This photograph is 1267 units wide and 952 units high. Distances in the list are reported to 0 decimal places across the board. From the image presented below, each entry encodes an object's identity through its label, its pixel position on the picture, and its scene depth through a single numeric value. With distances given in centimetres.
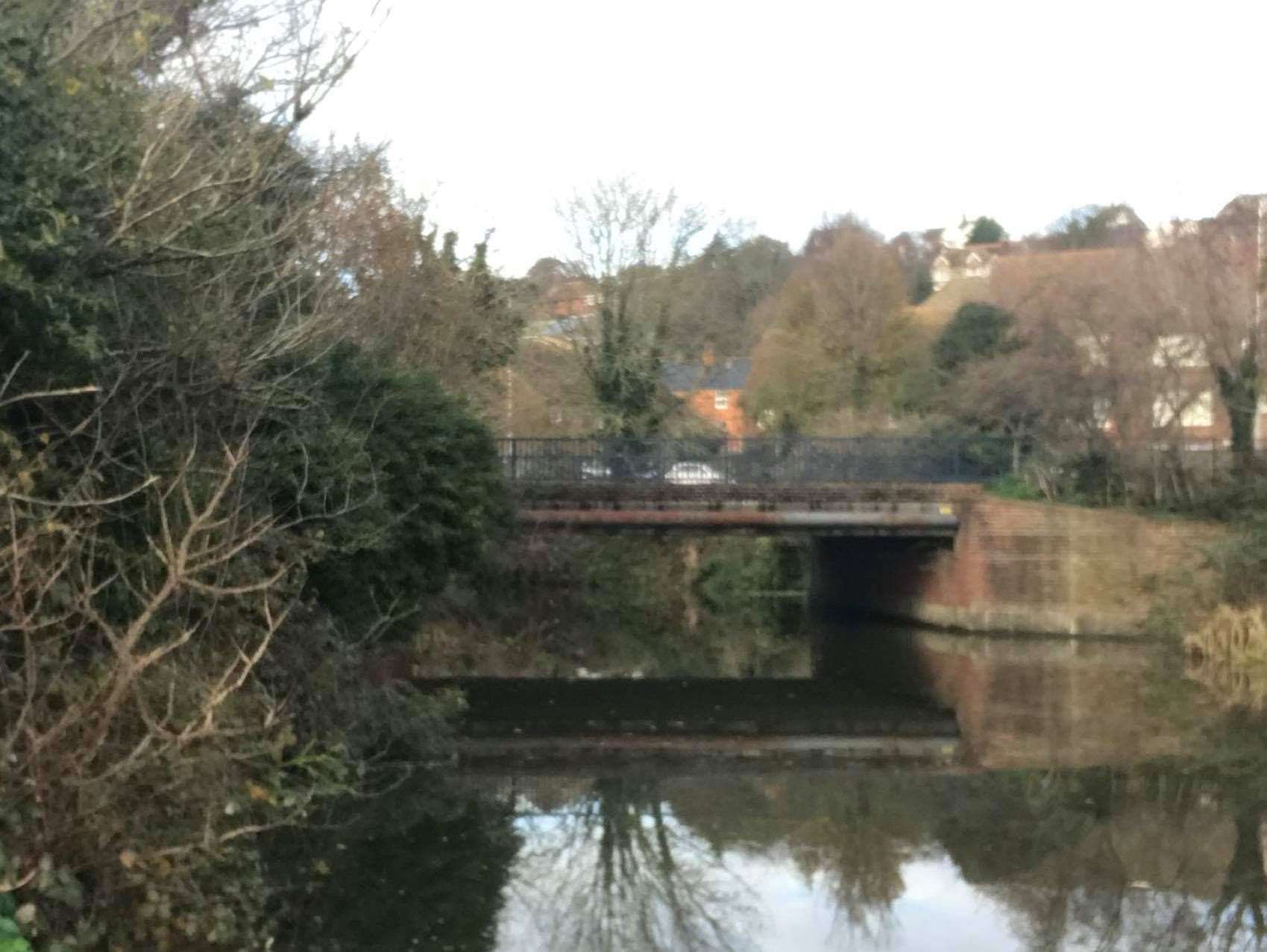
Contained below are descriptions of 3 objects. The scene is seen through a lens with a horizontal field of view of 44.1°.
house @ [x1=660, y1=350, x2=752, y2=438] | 4119
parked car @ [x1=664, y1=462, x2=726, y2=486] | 3159
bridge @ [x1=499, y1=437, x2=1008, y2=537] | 3075
